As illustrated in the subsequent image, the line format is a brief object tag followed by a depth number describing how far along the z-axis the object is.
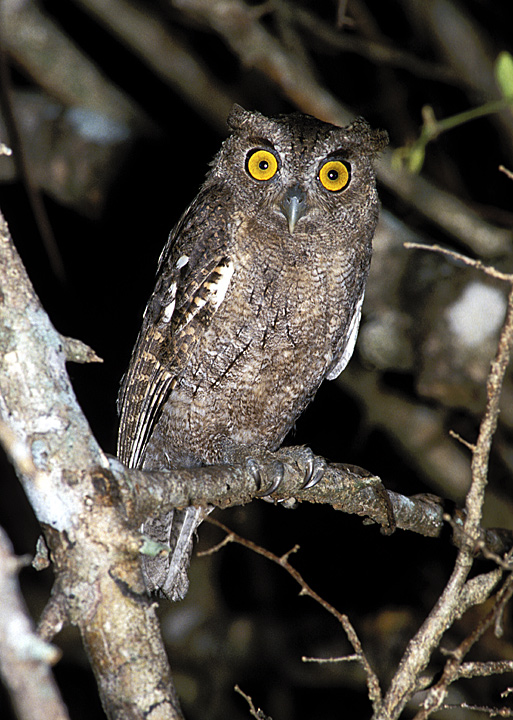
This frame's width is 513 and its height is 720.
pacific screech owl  5.48
